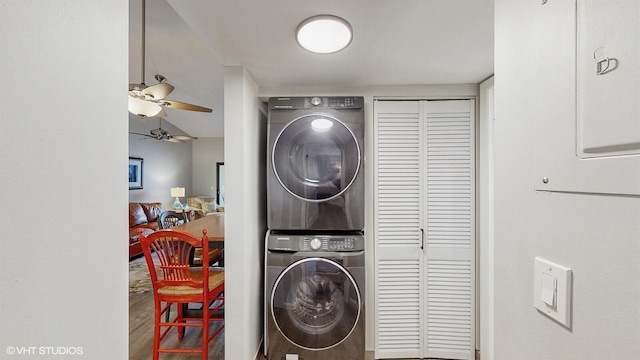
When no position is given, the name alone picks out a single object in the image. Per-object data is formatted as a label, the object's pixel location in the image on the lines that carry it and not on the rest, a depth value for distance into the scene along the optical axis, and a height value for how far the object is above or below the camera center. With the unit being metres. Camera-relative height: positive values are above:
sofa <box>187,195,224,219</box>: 7.57 -0.69
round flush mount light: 1.30 +0.74
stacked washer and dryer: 1.95 -0.24
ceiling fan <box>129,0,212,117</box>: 2.37 +0.76
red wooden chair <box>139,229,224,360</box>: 2.03 -0.79
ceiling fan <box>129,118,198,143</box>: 5.11 +0.84
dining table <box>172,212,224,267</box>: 2.51 -0.53
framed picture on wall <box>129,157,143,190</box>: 6.45 +0.16
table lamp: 7.20 -0.38
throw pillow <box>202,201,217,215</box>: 7.58 -0.76
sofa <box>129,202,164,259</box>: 5.06 -0.87
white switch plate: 0.57 -0.24
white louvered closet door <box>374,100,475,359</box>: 2.11 -0.38
